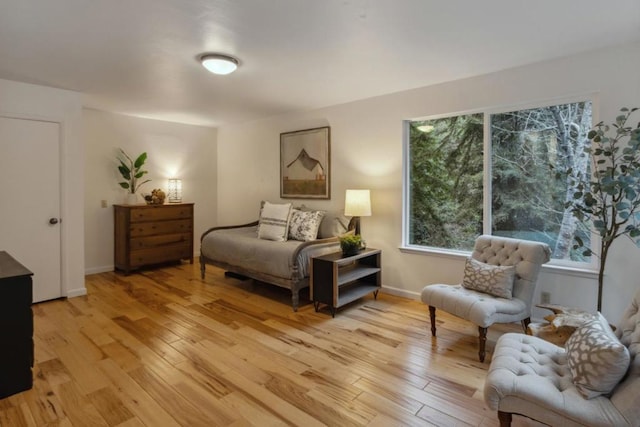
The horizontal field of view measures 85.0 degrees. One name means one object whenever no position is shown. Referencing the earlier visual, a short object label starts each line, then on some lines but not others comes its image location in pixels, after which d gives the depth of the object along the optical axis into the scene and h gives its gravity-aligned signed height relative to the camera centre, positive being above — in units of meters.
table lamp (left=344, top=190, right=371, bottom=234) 3.88 +0.04
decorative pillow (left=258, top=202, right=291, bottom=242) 4.29 -0.19
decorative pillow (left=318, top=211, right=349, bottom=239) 4.28 -0.23
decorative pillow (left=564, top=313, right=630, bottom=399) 1.41 -0.65
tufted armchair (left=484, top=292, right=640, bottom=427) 1.35 -0.78
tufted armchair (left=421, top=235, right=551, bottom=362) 2.50 -0.69
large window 3.04 +0.31
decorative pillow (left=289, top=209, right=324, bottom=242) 4.26 -0.22
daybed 3.56 -0.50
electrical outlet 3.06 -0.80
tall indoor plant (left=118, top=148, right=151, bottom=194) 5.12 +0.55
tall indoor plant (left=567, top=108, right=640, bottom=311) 2.32 +0.16
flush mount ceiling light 2.81 +1.18
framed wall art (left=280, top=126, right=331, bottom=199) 4.60 +0.60
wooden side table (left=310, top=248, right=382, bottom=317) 3.35 -0.71
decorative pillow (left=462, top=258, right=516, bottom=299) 2.72 -0.57
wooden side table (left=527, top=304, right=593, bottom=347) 2.26 -0.80
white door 3.50 +0.09
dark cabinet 2.09 -0.76
